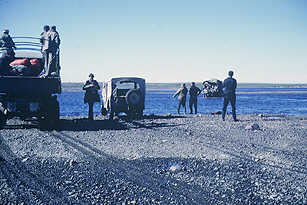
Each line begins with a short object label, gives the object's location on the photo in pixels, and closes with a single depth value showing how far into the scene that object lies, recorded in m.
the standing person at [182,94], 19.79
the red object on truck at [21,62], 11.68
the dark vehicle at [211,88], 53.56
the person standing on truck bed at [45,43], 11.97
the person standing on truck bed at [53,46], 11.80
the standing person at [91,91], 14.27
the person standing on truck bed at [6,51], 11.20
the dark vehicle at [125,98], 15.64
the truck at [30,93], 10.70
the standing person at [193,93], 19.97
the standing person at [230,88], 13.91
